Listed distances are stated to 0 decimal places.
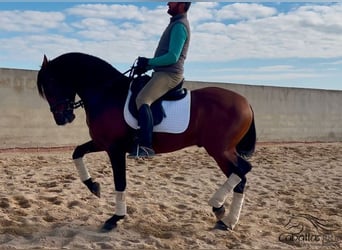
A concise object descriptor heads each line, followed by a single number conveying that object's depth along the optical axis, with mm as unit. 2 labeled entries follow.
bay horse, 4820
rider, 4660
